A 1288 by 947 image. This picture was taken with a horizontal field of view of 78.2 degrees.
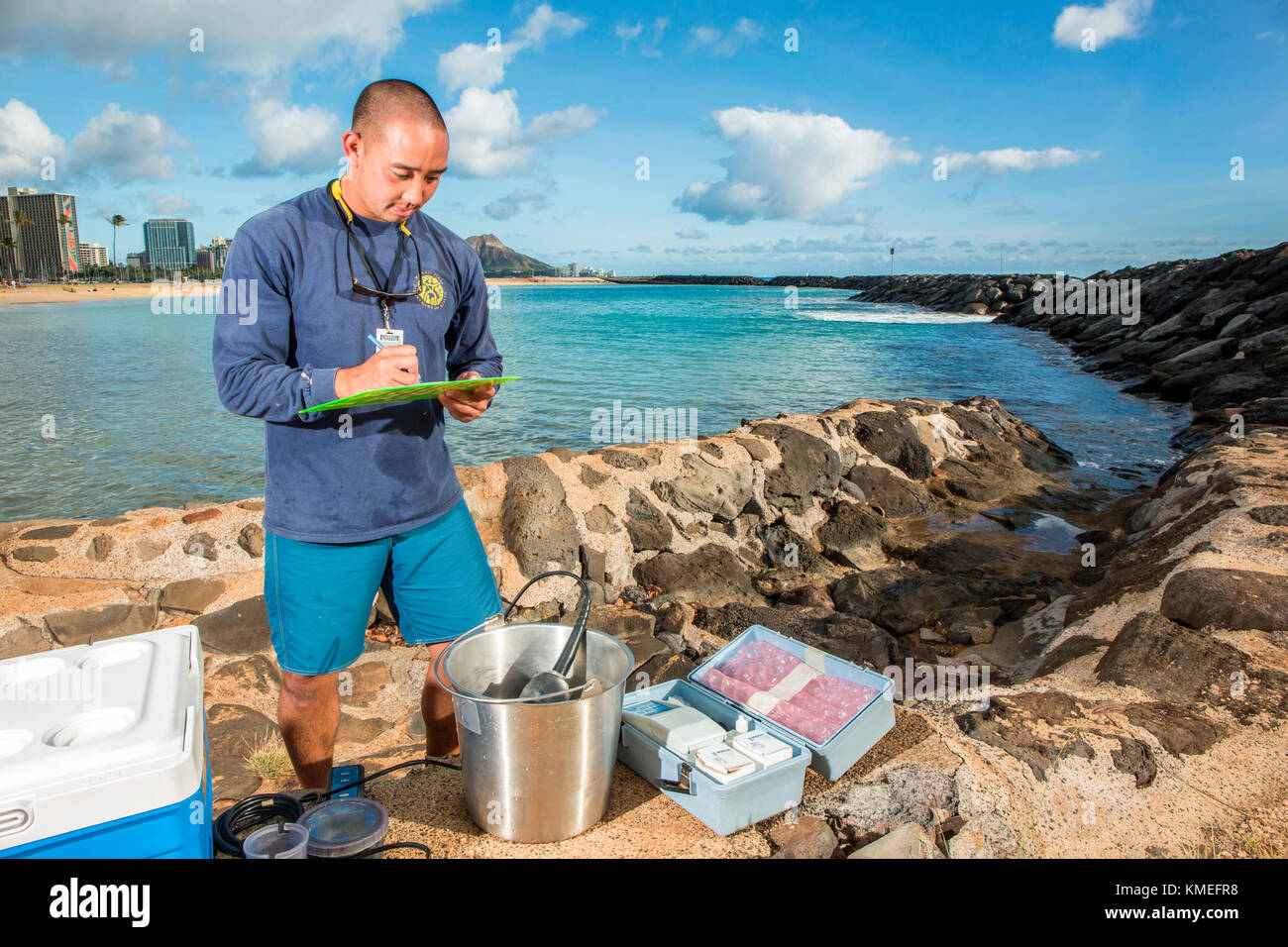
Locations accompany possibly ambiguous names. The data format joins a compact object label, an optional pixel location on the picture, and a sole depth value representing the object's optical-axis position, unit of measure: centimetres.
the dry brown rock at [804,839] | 237
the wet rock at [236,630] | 484
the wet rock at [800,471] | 754
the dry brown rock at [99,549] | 490
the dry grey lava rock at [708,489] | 686
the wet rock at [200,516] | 513
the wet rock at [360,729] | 438
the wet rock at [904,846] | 234
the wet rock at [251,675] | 464
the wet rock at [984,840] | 252
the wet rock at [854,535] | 727
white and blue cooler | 150
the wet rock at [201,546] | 504
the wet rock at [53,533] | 494
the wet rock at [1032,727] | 297
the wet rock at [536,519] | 593
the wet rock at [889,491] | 819
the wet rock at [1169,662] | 359
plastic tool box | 240
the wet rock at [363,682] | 467
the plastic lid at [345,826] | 206
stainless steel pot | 213
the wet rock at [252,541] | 519
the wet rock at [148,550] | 495
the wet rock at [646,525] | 646
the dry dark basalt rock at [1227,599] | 402
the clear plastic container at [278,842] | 192
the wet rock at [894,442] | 870
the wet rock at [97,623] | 447
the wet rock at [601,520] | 631
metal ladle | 217
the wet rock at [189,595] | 486
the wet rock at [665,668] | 488
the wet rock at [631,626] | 532
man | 245
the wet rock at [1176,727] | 311
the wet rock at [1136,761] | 294
